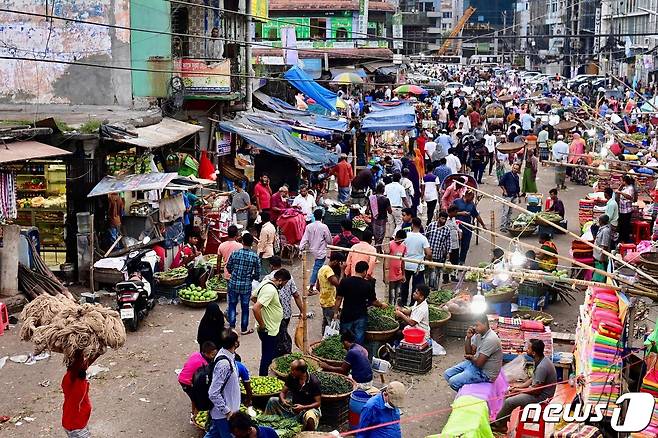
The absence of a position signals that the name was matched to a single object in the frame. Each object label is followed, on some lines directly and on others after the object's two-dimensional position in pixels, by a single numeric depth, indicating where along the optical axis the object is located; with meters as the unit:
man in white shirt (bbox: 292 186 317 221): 17.70
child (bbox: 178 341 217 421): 9.04
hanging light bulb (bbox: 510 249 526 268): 11.07
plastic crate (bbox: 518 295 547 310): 13.65
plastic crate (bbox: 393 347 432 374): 11.41
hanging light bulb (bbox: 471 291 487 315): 11.53
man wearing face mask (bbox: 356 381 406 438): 8.30
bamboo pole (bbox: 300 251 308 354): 11.14
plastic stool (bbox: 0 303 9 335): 11.65
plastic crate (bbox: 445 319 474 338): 12.70
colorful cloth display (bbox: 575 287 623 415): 8.44
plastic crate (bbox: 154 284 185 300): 14.69
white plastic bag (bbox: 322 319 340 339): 11.67
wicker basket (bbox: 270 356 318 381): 10.09
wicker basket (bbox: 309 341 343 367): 10.51
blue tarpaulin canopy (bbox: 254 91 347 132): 25.43
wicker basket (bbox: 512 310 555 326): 12.42
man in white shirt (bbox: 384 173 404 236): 17.70
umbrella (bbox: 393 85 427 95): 38.94
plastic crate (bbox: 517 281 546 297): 13.52
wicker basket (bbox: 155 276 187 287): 14.59
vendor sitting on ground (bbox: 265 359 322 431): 9.04
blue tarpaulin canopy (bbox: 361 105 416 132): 24.42
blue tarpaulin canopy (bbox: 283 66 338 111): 28.62
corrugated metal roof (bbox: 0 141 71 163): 13.37
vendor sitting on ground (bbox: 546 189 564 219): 19.16
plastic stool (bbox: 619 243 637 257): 12.81
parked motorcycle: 12.89
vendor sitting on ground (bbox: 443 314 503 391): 9.53
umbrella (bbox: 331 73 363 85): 35.72
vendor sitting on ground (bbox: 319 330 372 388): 10.04
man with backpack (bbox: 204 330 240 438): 8.38
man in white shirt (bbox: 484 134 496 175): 27.00
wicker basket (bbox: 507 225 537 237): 19.22
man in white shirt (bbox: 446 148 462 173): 22.11
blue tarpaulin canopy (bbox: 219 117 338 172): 20.56
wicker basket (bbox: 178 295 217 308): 14.11
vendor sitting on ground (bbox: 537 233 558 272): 14.05
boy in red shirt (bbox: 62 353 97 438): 8.41
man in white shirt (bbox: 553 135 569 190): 25.64
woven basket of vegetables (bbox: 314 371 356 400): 9.58
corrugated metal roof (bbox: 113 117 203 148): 15.70
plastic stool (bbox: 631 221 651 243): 17.14
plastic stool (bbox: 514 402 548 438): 8.49
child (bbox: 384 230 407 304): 13.45
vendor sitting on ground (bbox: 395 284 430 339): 11.66
